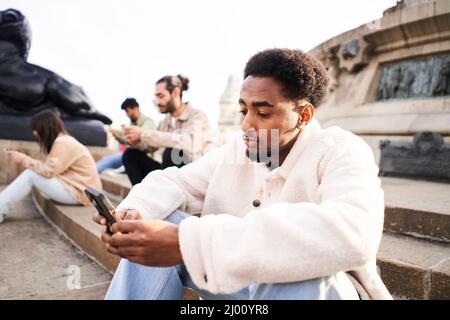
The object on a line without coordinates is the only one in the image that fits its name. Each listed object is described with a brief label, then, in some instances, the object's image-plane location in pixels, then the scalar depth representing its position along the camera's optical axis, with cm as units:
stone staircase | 179
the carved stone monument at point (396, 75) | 523
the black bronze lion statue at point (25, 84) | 677
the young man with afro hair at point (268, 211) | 106
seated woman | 420
